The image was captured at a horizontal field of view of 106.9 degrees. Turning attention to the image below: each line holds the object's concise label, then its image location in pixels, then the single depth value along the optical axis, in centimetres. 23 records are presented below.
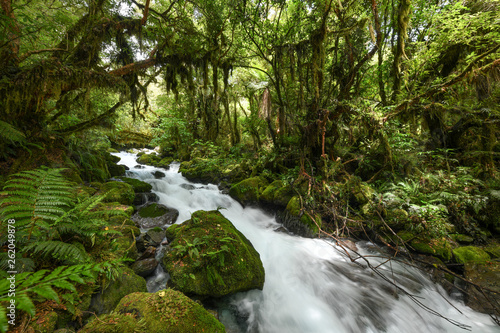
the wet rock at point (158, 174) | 897
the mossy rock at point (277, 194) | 590
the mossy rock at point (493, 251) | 373
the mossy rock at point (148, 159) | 1180
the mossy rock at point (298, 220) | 484
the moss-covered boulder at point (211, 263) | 263
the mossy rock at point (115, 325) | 149
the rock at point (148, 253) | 321
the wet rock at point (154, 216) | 463
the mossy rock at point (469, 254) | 353
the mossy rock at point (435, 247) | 376
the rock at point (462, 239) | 420
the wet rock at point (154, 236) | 368
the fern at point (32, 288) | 96
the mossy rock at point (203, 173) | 909
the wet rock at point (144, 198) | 549
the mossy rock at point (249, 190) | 663
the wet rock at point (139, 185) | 619
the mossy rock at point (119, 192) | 469
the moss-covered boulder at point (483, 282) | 294
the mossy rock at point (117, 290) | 209
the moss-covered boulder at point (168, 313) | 176
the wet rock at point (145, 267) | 294
